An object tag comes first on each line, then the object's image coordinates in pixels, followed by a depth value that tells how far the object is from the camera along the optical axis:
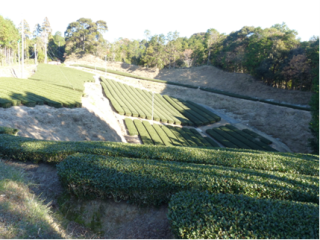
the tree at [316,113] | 19.14
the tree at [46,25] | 73.75
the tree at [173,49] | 64.19
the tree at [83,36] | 66.69
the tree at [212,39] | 61.41
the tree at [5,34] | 37.28
